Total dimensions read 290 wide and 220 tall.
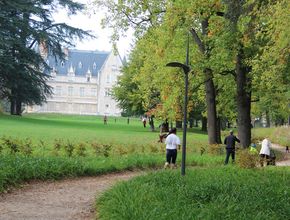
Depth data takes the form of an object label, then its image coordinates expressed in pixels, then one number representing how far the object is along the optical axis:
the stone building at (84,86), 113.69
